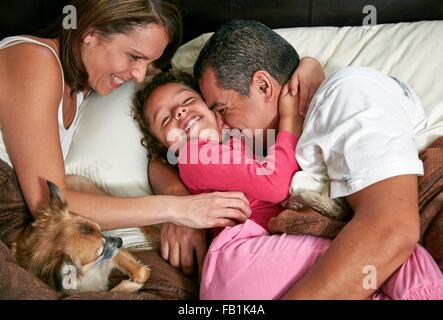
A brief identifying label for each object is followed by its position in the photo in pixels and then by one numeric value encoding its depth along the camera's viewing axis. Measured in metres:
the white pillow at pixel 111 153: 1.61
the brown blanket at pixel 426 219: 1.19
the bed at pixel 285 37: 1.52
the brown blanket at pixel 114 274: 1.21
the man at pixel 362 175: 1.03
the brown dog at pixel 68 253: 1.25
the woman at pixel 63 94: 1.34
